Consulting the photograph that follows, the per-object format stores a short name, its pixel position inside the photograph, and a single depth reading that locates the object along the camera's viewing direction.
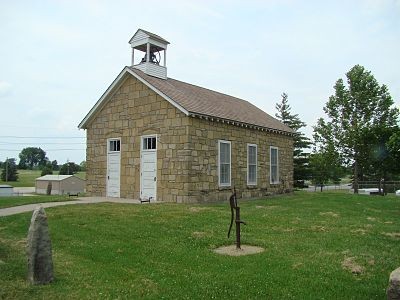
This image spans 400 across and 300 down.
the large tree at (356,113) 28.33
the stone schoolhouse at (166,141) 16.31
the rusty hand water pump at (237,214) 8.04
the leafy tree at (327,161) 29.58
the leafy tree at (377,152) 24.74
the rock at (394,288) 4.55
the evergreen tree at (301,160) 37.53
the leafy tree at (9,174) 61.84
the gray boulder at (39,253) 6.13
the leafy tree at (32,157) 114.75
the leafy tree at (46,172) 61.72
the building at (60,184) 39.56
